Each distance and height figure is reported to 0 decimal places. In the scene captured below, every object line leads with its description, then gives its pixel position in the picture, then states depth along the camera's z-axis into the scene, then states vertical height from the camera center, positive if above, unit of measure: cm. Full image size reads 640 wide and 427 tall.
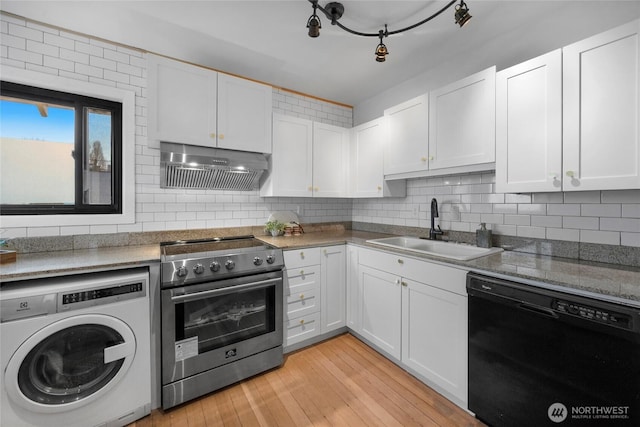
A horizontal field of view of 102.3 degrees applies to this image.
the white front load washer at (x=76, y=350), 127 -77
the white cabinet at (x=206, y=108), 203 +90
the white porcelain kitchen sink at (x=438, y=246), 192 -30
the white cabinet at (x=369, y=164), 268 +53
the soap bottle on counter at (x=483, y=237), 200 -19
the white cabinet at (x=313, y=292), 224 -73
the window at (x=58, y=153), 188 +46
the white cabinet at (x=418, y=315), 163 -76
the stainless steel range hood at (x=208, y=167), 211 +39
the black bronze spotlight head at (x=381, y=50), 176 +111
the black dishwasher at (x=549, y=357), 106 -69
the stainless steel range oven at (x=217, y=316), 168 -76
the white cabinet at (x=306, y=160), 262 +57
